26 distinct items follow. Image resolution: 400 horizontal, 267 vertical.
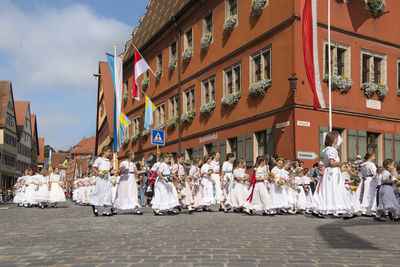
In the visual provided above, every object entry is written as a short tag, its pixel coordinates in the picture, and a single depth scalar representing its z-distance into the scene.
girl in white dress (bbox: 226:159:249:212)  14.91
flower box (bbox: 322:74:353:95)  19.27
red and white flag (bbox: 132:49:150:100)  27.31
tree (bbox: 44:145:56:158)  140.25
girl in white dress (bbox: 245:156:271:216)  13.20
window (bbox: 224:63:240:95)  23.45
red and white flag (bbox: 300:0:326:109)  17.42
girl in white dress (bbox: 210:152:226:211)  15.85
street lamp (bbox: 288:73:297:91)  18.28
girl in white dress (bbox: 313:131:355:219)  10.96
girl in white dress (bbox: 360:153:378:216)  12.66
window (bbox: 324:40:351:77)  19.70
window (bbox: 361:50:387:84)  20.77
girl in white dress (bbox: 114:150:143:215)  13.86
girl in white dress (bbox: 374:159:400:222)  11.51
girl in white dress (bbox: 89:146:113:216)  13.17
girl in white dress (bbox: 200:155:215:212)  15.79
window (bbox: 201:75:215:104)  26.00
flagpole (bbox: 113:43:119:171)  23.66
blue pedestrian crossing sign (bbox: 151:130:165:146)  20.57
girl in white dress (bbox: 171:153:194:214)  14.69
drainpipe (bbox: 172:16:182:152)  29.45
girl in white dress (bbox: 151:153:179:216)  13.39
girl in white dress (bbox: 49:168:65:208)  21.55
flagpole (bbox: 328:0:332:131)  17.98
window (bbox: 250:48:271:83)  20.92
